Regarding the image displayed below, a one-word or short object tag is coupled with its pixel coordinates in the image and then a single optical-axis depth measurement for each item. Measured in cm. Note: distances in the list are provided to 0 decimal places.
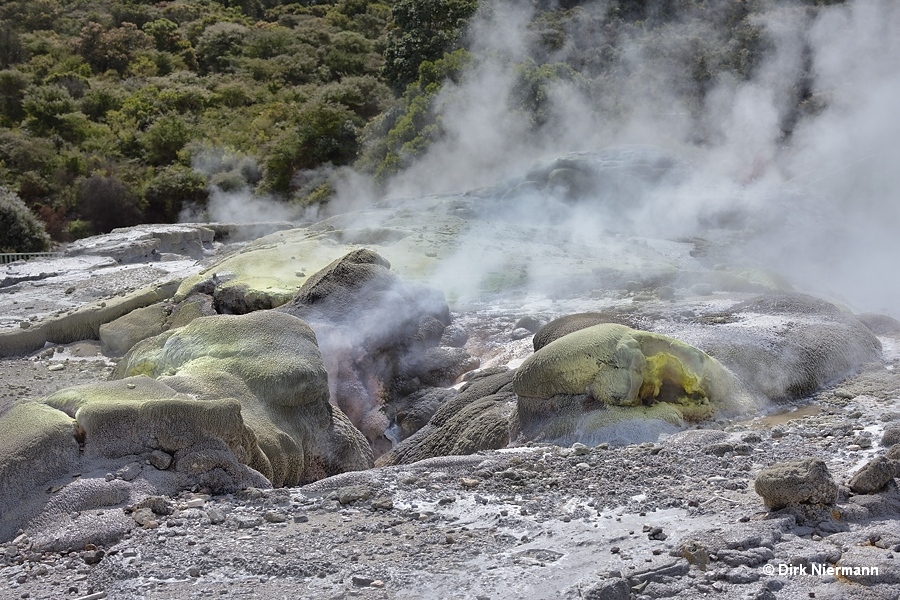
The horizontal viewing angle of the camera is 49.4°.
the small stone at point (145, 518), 390
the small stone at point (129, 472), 422
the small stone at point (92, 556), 365
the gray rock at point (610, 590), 311
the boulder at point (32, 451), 400
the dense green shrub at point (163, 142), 2375
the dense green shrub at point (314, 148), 2058
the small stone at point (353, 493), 419
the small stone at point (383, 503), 409
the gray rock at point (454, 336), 847
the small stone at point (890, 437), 452
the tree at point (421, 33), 2009
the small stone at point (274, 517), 400
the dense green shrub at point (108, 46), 2966
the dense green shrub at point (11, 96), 2537
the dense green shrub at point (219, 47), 3048
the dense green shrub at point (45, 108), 2419
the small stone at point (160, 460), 433
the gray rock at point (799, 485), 360
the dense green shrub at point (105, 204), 2103
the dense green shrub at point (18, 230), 1556
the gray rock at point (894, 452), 407
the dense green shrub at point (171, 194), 2133
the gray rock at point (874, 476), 377
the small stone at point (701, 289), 870
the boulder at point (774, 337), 626
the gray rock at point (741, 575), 317
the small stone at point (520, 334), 841
